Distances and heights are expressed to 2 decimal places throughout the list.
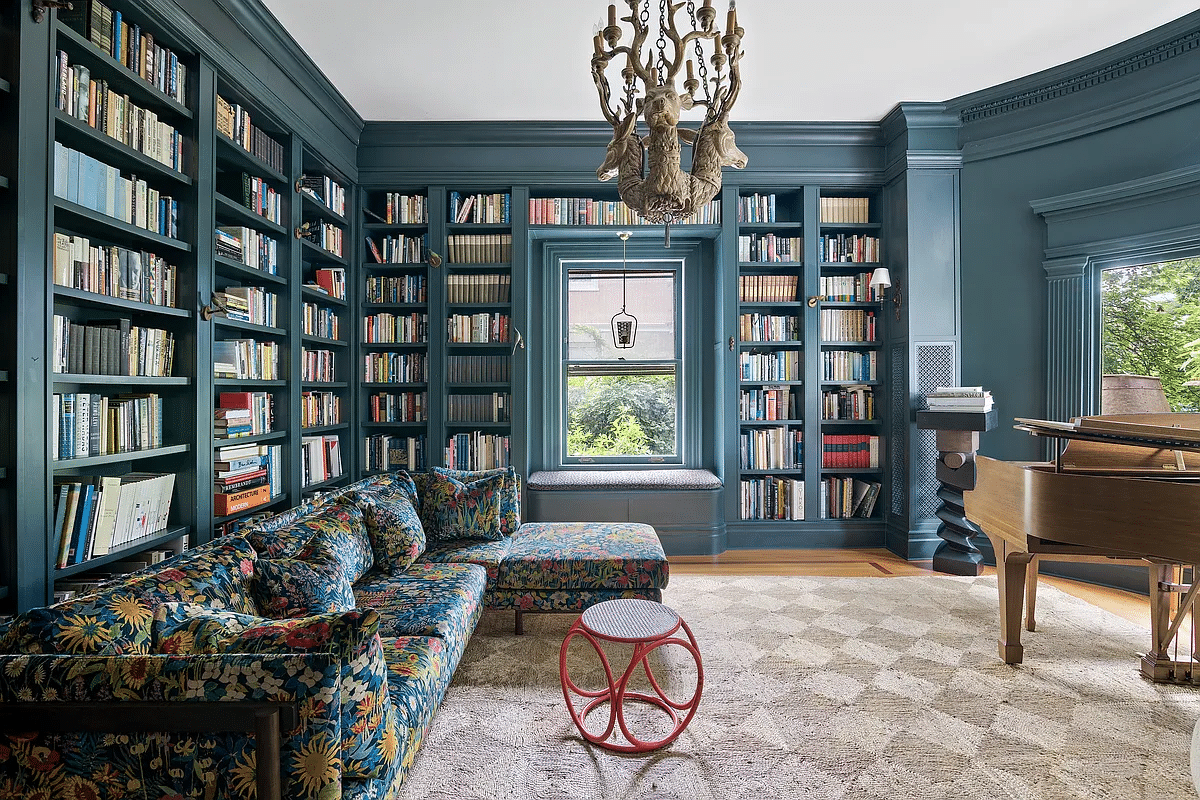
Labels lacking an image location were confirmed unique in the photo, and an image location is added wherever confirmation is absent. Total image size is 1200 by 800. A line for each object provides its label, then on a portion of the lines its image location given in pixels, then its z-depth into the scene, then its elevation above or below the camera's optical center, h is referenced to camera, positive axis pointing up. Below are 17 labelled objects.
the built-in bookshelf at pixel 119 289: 2.08 +0.44
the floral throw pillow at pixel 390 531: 2.70 -0.60
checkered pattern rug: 1.81 -1.17
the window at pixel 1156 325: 3.57 +0.48
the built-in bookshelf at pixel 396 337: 4.49 +0.49
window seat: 4.46 -0.79
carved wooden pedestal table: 3.88 -0.53
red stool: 1.93 -0.79
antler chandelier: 1.92 +0.92
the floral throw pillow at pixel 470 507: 3.21 -0.58
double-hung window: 5.05 +0.18
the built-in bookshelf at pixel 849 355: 4.60 +0.36
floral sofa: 1.17 -0.58
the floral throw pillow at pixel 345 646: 1.22 -0.53
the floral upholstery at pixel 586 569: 2.85 -0.81
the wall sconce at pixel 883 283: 4.27 +0.86
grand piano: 1.99 -0.42
